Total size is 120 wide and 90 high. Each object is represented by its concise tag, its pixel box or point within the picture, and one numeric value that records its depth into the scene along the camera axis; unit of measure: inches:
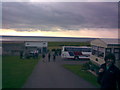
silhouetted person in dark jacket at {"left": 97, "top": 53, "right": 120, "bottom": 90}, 101.7
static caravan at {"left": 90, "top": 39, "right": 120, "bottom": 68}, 319.2
